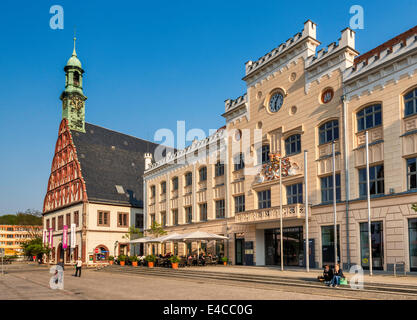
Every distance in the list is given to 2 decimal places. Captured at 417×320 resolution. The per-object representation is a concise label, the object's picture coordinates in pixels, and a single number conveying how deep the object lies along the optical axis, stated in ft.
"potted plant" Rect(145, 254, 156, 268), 122.62
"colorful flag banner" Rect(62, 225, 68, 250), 179.01
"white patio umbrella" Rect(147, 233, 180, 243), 118.24
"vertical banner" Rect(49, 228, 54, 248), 209.08
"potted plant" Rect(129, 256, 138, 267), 131.87
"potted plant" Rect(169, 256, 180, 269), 111.24
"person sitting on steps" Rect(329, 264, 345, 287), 61.16
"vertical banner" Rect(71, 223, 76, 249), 176.54
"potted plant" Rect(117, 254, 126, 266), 139.37
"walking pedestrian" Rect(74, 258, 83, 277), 105.91
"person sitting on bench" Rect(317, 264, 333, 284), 63.67
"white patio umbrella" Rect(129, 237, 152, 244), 138.02
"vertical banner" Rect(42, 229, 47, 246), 212.19
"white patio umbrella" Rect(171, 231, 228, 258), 111.65
